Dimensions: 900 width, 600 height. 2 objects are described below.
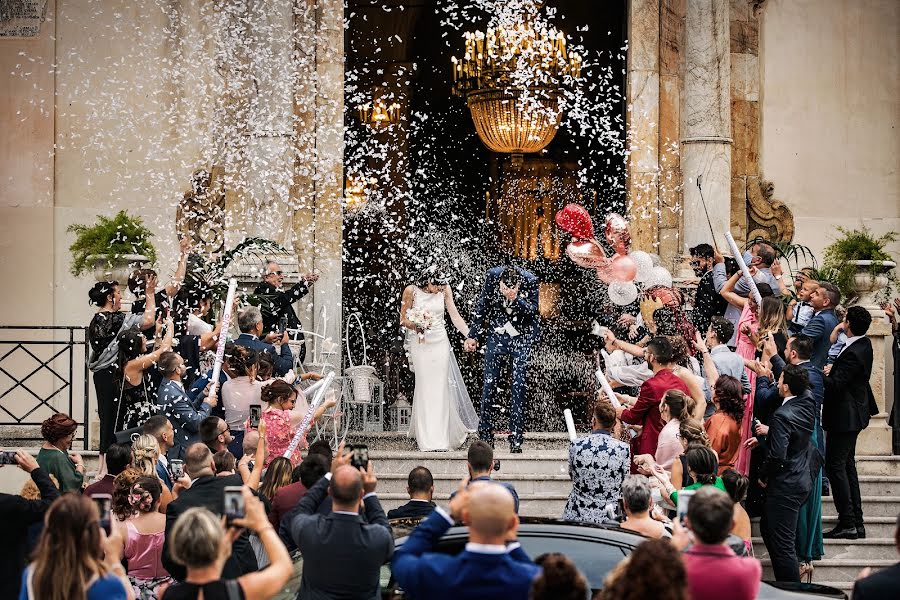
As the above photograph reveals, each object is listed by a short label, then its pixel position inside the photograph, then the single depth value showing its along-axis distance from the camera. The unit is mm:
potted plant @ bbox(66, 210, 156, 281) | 12641
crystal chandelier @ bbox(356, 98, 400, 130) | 18344
